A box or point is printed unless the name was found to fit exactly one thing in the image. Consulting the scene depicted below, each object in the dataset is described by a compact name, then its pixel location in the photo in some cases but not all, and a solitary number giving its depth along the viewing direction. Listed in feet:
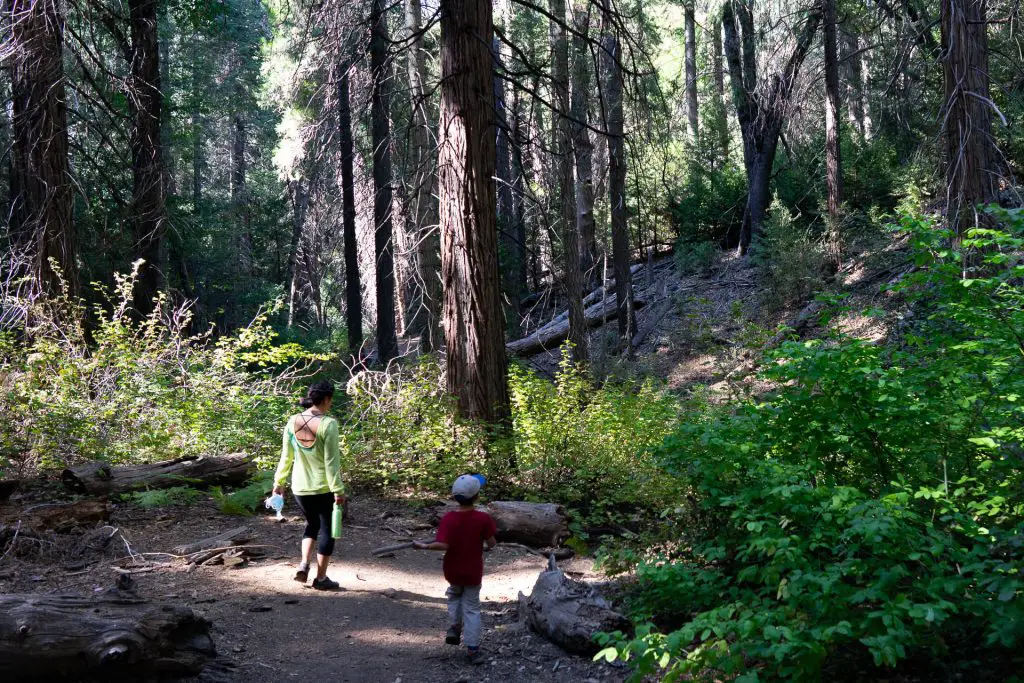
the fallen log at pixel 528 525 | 29.45
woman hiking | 22.30
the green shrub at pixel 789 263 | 64.54
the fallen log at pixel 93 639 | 13.66
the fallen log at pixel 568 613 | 18.90
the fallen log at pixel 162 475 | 29.09
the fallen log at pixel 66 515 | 25.16
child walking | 18.63
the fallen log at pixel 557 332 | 72.51
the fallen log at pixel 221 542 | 25.23
